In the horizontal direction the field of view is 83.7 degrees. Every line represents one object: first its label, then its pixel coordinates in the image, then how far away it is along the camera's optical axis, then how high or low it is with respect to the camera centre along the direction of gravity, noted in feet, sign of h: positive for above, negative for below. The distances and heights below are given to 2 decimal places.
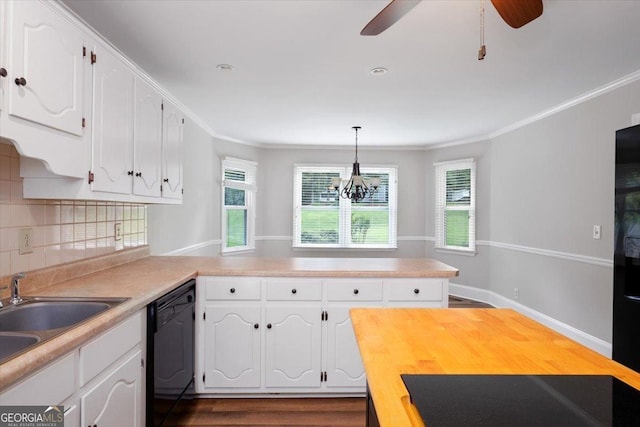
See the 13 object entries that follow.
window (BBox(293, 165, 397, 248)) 19.94 +0.07
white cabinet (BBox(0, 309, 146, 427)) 3.57 -2.01
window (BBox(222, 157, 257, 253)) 17.38 +0.44
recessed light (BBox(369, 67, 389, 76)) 8.94 +3.64
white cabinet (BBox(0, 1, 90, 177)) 4.24 +1.69
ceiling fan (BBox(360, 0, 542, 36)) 4.37 +2.63
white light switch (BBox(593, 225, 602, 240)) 10.56 -0.46
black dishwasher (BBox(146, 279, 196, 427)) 5.87 -2.59
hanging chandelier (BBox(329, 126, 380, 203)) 15.25 +1.33
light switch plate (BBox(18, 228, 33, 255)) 5.60 -0.48
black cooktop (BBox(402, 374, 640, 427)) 2.22 -1.27
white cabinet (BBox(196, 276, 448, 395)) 8.04 -2.59
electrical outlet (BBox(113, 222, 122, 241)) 8.41 -0.46
